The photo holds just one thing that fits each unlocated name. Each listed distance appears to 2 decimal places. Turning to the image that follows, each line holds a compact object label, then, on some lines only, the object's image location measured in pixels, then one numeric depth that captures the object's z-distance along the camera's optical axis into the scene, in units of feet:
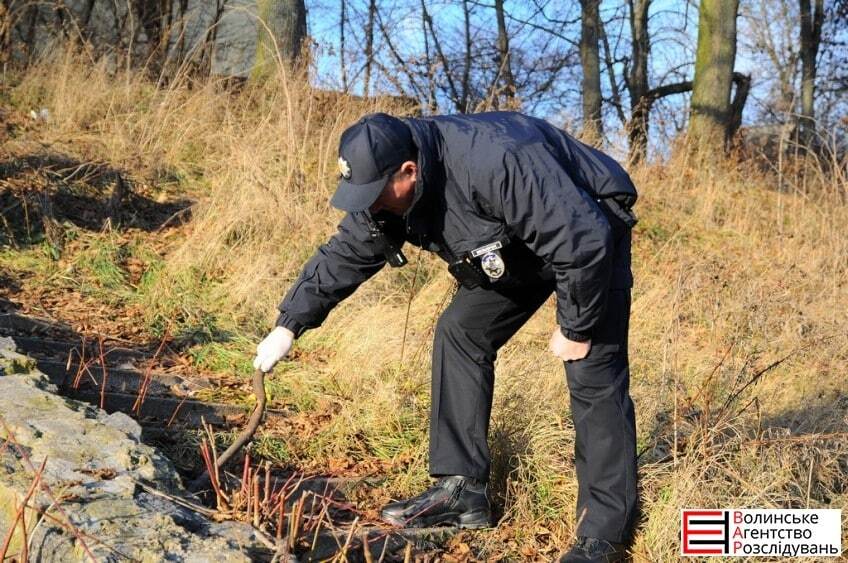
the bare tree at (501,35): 54.03
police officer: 9.69
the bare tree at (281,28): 34.47
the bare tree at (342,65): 28.45
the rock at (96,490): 8.11
